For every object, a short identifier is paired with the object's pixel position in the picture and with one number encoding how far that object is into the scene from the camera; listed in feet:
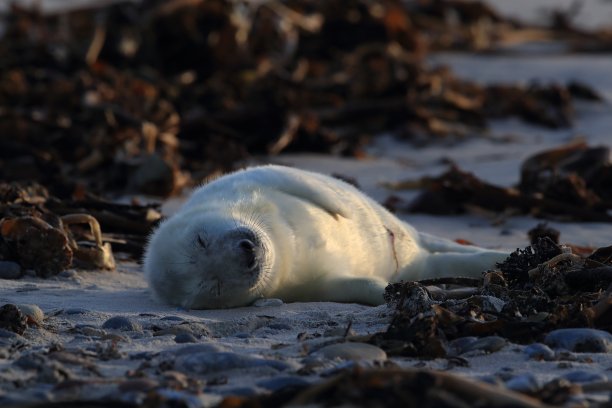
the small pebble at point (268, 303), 31.71
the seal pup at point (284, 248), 31.68
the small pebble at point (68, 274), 35.86
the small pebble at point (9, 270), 35.24
